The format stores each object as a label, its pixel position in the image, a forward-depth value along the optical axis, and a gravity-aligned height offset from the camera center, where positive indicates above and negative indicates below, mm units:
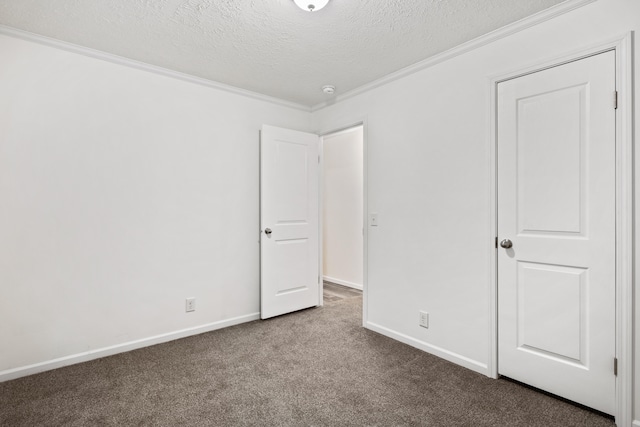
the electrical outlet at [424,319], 2680 -883
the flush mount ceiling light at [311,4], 1856 +1199
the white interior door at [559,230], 1808 -107
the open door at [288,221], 3422 -93
